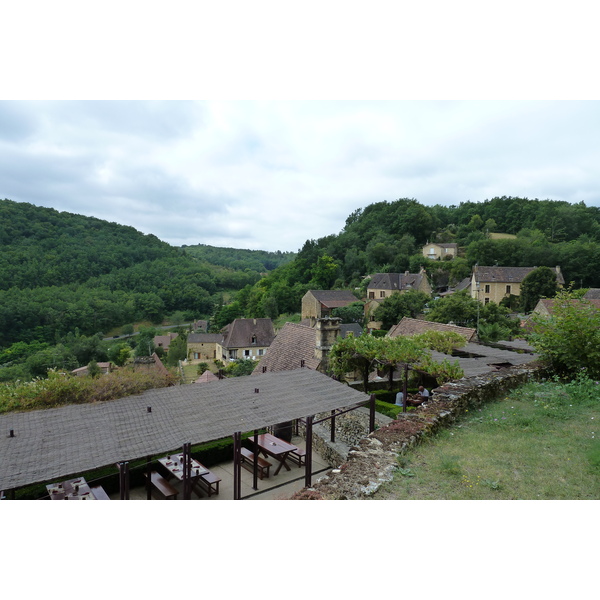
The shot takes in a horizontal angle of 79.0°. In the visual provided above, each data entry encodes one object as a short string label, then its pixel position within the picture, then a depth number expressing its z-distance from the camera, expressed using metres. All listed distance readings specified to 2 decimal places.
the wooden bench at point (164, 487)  8.03
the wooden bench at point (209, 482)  8.41
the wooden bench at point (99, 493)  7.07
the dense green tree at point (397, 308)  39.03
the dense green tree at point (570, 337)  8.52
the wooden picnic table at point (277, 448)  9.11
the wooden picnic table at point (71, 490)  6.64
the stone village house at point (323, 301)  50.38
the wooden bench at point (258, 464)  9.12
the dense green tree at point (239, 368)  34.22
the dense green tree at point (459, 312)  30.28
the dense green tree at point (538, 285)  40.28
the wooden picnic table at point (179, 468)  8.05
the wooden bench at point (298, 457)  9.73
